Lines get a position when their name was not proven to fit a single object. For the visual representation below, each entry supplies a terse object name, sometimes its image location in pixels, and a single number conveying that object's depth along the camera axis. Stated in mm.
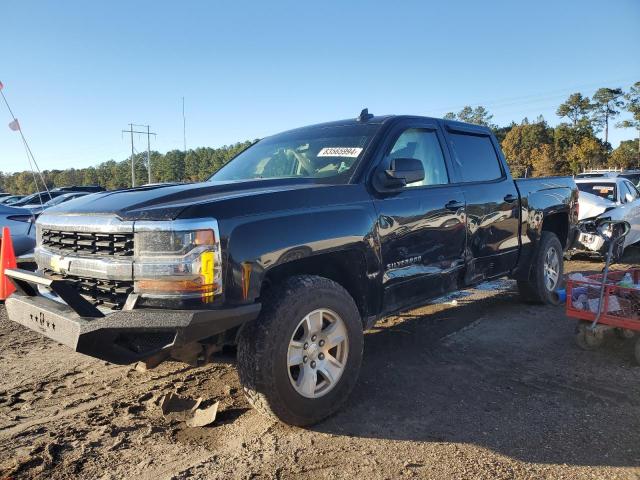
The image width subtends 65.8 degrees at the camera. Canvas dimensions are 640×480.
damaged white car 8802
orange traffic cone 4461
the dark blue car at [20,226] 6812
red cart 4121
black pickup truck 2586
